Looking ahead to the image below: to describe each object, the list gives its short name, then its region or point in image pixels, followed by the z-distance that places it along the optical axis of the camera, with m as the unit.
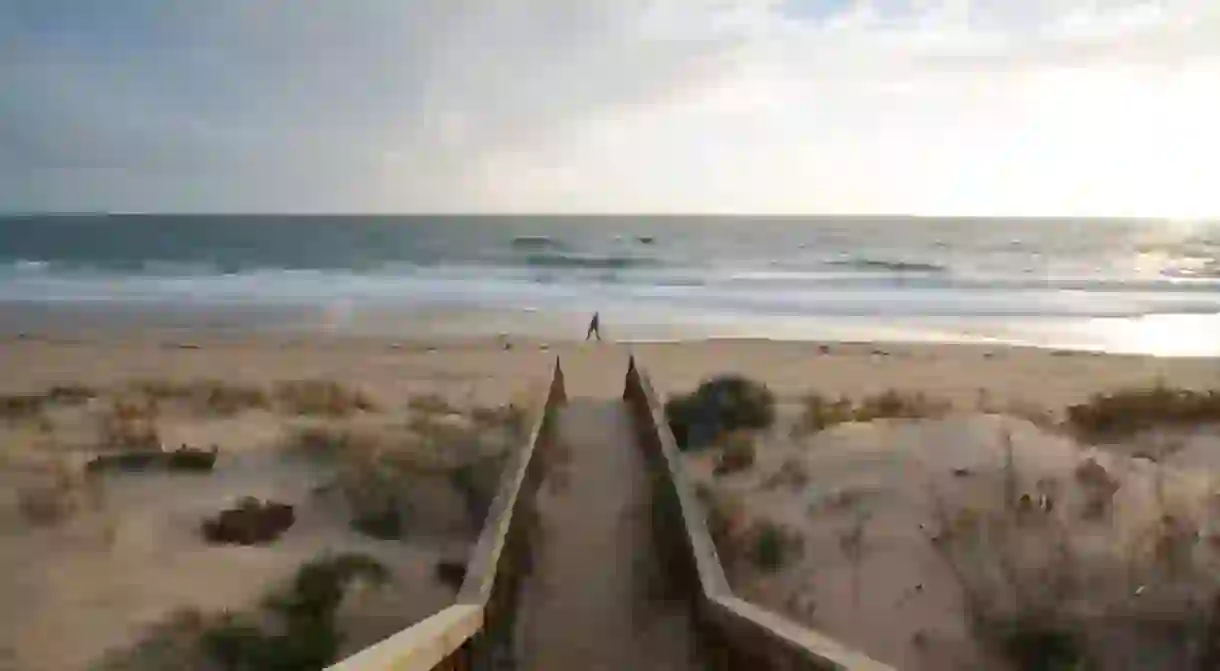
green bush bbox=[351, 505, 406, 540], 7.69
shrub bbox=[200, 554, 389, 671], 5.25
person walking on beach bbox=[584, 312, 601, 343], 24.02
